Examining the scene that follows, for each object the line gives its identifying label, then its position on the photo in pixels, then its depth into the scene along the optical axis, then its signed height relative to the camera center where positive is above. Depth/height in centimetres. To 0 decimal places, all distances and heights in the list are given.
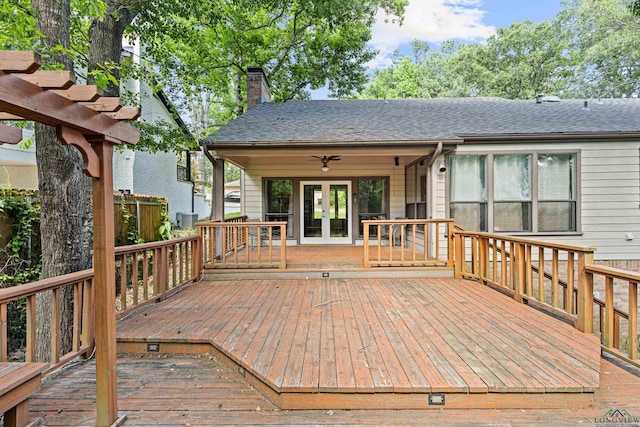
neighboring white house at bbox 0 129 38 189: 775 +124
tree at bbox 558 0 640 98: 1745 +904
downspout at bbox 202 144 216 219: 593 +110
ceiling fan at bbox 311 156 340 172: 777 +127
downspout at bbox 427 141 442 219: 622 +44
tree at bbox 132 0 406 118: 1032 +660
